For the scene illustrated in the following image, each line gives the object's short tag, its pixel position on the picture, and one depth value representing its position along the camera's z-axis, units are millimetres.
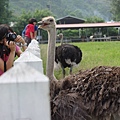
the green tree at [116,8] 60438
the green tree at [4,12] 45000
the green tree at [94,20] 60872
